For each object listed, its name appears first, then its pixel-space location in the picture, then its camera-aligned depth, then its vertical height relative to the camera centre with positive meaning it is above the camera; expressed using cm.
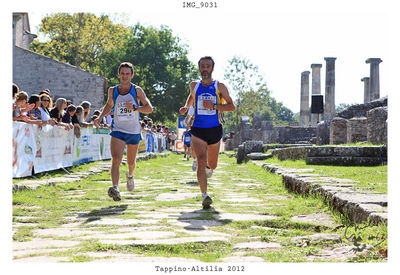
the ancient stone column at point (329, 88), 3472 +366
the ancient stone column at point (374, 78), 3250 +406
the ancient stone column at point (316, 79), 3744 +457
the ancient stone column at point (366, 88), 3681 +390
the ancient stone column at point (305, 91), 4012 +399
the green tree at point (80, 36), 3691 +787
